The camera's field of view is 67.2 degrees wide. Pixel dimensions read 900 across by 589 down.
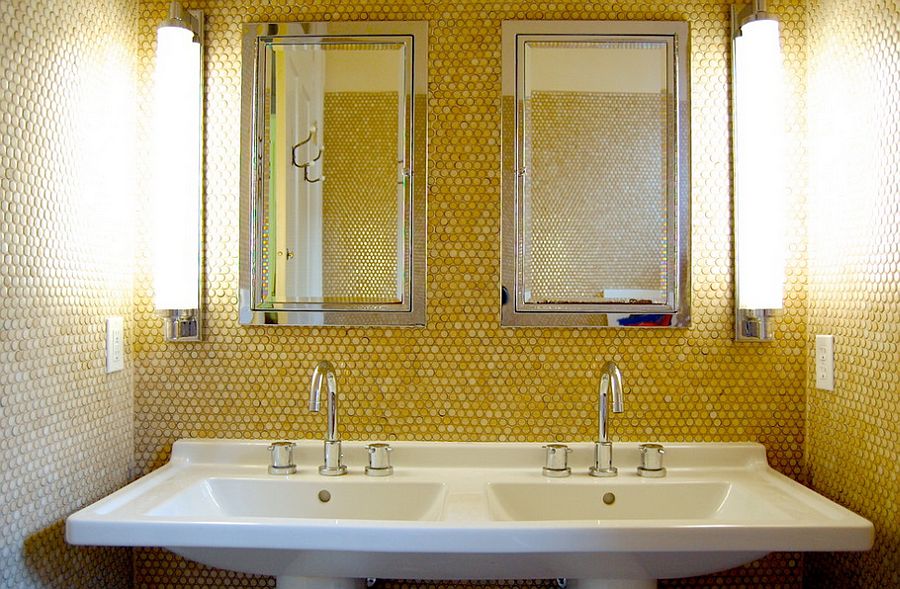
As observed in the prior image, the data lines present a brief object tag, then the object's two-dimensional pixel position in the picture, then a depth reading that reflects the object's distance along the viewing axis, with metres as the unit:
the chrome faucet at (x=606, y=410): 1.40
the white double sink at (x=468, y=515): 1.13
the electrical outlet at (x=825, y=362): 1.45
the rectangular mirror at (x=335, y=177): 1.57
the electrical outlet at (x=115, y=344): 1.48
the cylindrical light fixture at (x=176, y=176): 1.51
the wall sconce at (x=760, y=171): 1.49
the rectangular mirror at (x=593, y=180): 1.56
